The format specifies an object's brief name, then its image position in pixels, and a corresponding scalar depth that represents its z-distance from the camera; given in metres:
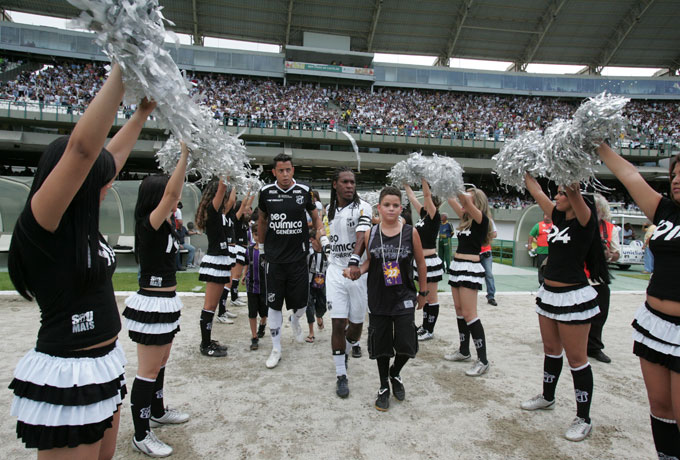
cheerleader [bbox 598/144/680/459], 2.27
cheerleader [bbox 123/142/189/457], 2.75
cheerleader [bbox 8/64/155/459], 1.39
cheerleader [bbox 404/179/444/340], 5.46
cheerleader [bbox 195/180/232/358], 4.75
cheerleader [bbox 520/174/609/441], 3.10
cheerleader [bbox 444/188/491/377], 4.35
